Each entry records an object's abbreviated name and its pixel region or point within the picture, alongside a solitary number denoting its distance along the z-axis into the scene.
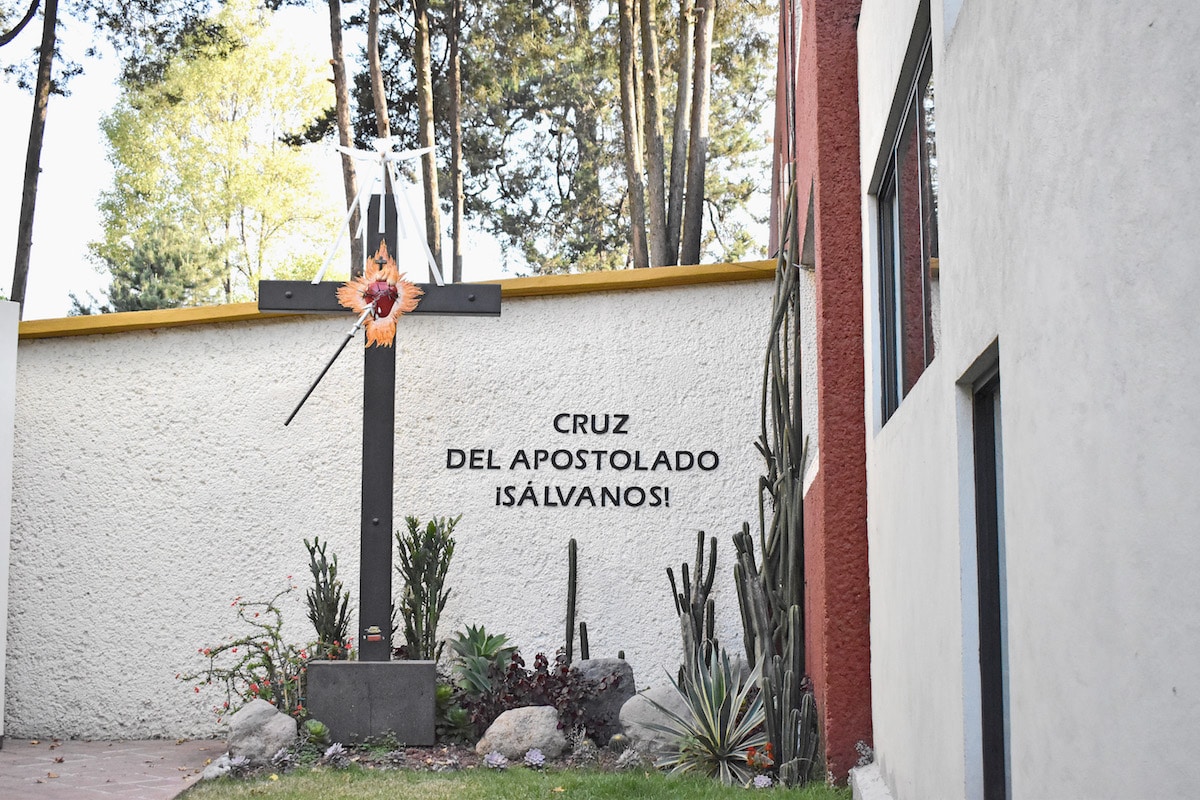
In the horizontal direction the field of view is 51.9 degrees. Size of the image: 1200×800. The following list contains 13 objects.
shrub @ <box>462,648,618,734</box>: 7.06
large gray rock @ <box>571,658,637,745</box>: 7.07
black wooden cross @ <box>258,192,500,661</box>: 7.29
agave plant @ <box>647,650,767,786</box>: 6.13
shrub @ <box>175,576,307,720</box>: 7.32
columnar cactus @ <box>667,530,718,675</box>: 6.93
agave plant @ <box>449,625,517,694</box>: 7.38
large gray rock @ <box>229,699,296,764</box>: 6.64
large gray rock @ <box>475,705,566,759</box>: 6.72
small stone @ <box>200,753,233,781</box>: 6.41
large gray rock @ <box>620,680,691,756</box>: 6.59
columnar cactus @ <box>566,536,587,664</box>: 7.82
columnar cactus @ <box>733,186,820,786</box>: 5.96
